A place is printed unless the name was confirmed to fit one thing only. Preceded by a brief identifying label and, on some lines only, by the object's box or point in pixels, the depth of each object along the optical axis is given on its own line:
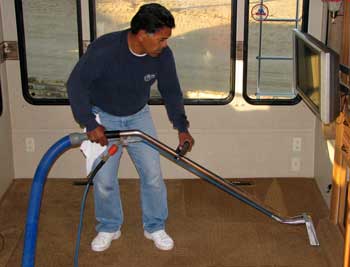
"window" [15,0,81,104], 4.29
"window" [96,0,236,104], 4.29
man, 2.99
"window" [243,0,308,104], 4.28
